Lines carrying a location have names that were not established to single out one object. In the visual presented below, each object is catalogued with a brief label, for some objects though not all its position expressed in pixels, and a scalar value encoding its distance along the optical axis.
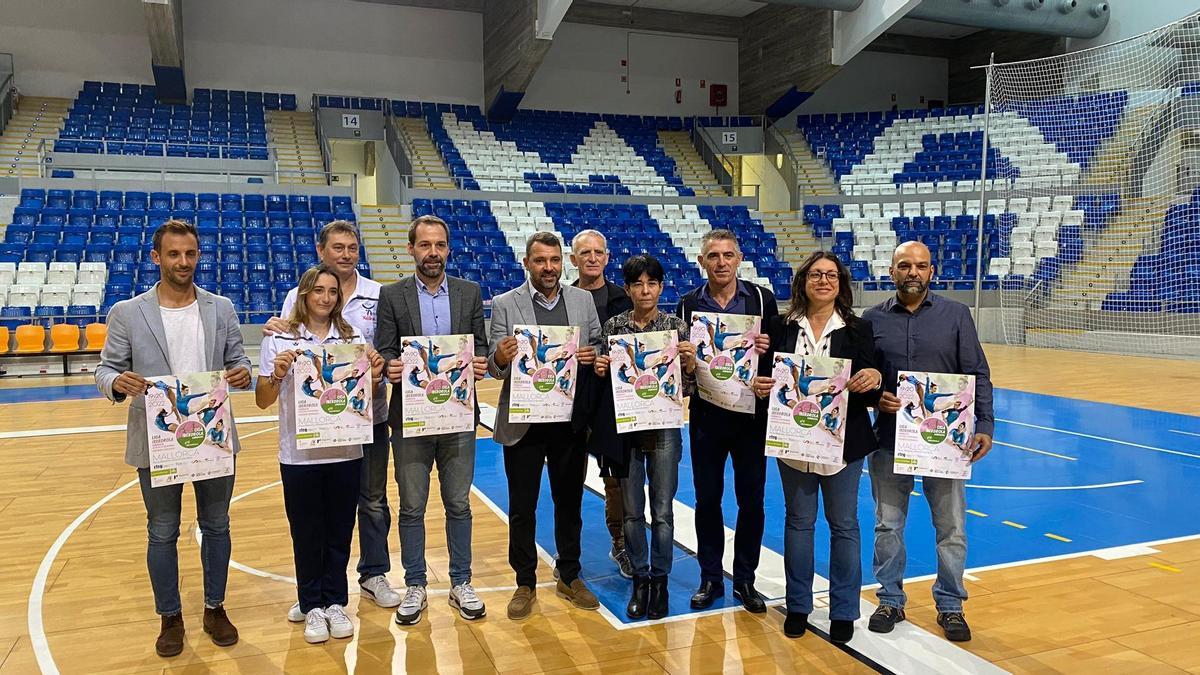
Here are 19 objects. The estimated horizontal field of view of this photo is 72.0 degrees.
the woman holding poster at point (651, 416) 3.49
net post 13.66
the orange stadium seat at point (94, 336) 12.15
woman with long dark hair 3.28
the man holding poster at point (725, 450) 3.55
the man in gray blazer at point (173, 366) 3.14
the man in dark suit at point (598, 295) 3.63
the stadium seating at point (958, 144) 18.06
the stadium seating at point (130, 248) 12.72
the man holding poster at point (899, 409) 3.33
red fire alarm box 24.39
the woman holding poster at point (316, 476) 3.27
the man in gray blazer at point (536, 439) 3.60
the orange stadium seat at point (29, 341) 11.83
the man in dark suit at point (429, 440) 3.50
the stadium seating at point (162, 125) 17.31
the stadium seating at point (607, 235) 16.38
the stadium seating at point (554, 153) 19.75
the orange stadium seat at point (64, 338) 12.02
